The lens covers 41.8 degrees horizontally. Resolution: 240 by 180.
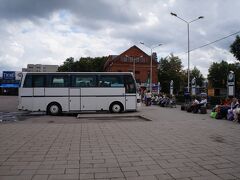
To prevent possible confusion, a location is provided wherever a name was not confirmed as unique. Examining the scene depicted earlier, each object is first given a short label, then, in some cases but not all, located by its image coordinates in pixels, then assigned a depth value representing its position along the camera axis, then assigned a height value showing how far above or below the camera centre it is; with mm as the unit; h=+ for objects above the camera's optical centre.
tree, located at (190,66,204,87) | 113638 +6260
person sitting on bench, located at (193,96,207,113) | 20966 -826
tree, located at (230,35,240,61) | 49125 +6967
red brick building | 89500 +8188
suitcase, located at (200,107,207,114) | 20766 -1208
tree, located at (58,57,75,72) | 101438 +8922
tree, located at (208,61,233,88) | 94375 +5595
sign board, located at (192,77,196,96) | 29575 +454
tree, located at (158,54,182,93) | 90562 +5744
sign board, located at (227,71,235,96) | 20125 +505
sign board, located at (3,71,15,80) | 82438 +4363
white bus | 21547 -26
